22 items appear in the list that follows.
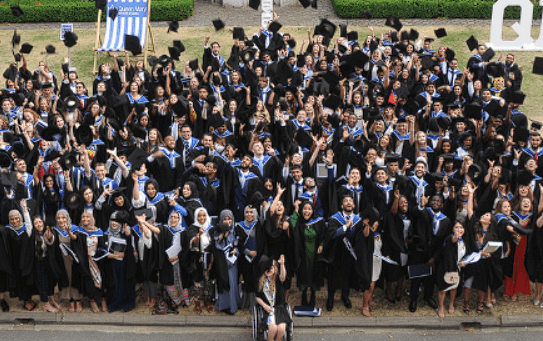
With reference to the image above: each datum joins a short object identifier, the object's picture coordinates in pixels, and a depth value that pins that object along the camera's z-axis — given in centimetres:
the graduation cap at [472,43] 1328
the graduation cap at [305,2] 1520
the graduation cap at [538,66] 1206
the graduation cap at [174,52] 1284
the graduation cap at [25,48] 1273
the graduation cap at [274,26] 1384
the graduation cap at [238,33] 1352
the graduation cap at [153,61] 1232
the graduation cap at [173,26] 1388
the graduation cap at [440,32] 1426
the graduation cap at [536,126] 970
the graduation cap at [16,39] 1300
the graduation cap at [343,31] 1417
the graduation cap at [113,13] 1548
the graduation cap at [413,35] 1399
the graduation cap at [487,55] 1282
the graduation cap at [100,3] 1600
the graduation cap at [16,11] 1457
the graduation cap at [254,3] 1488
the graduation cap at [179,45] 1313
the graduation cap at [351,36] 1409
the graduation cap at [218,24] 1399
